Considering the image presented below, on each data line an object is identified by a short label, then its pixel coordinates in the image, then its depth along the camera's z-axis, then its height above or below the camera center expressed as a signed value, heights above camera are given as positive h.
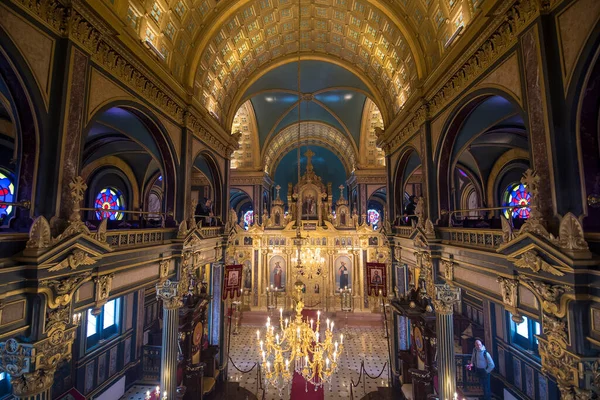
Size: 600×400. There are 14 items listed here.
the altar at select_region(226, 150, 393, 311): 20.14 -2.70
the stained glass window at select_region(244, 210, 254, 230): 28.77 +0.68
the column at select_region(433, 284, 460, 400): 7.71 -3.26
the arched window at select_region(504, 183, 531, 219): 14.95 +1.57
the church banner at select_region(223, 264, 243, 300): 13.16 -2.81
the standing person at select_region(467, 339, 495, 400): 9.38 -4.75
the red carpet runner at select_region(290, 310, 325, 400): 10.22 -6.37
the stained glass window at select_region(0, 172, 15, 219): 9.46 +1.21
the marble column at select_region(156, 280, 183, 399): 8.51 -3.48
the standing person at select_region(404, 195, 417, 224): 12.27 +0.66
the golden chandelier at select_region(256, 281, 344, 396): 6.80 -2.93
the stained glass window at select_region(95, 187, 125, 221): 15.45 +1.32
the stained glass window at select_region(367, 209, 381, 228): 27.48 +0.76
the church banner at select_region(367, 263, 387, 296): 13.98 -2.70
